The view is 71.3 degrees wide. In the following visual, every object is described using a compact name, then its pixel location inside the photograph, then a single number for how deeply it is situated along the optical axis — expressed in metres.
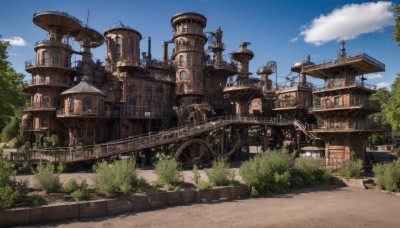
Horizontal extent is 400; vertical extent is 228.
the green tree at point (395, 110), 29.18
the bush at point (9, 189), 14.58
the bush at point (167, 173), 20.97
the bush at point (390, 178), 25.27
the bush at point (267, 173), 23.45
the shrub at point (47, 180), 17.30
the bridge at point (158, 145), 27.62
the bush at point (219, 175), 22.44
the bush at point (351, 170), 29.06
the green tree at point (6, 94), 31.14
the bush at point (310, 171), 27.31
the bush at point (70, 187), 17.64
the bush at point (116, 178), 18.01
